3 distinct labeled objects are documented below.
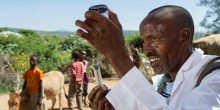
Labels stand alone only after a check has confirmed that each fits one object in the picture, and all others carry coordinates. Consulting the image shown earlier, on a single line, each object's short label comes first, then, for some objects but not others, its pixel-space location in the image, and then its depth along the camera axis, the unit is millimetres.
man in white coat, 1212
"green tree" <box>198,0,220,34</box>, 26891
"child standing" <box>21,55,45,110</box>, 6937
